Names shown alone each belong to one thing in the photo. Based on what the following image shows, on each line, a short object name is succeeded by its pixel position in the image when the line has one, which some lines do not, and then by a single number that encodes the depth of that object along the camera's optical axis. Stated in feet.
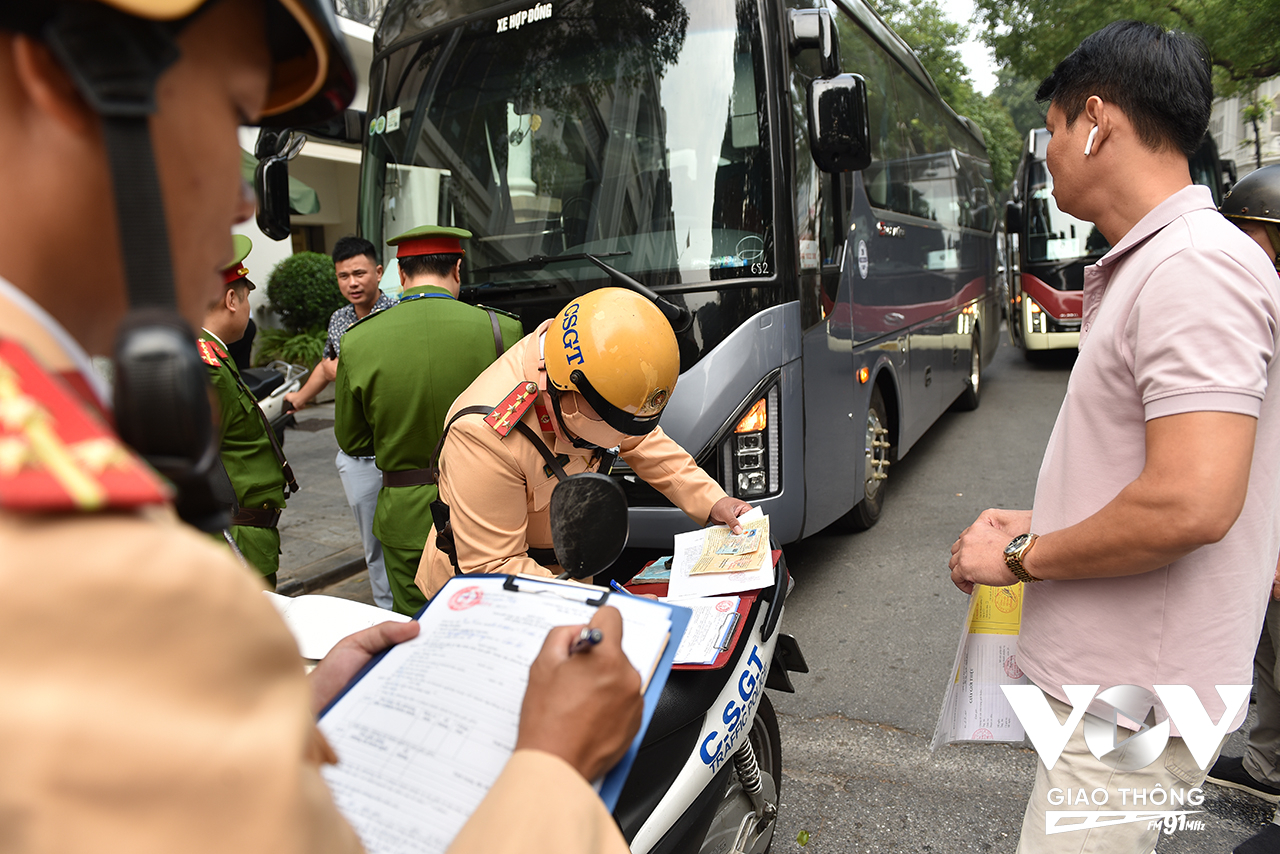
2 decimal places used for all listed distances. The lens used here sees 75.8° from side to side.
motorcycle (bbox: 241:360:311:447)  17.95
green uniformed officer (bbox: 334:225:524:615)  11.95
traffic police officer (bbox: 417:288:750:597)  7.06
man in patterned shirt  15.26
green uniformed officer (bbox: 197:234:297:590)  10.34
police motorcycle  4.62
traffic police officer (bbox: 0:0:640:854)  1.53
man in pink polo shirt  4.63
